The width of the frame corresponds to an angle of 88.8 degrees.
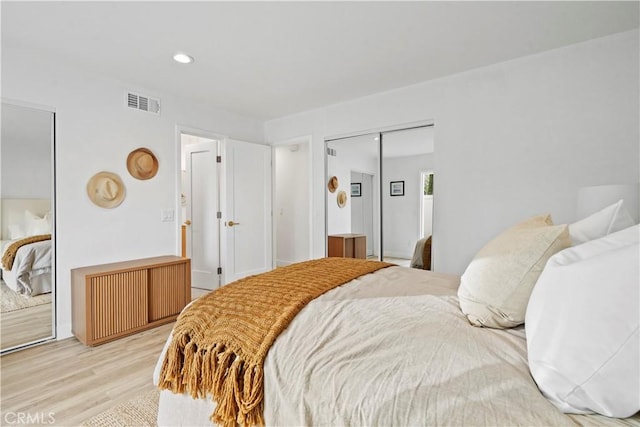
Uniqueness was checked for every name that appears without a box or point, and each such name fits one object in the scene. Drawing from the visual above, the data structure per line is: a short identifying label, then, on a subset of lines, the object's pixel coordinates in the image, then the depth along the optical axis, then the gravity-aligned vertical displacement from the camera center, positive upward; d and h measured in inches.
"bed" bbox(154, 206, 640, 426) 31.0 -18.1
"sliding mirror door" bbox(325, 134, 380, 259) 154.7 +6.3
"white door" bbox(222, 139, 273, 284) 171.0 +0.3
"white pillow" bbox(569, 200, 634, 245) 48.7 -2.3
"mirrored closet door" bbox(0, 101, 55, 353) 103.0 -5.5
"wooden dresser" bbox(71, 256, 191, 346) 108.1 -31.4
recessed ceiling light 108.7 +51.4
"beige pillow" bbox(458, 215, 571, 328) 42.4 -9.2
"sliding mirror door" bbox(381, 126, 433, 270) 138.6 +6.2
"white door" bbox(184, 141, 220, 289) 176.2 -2.0
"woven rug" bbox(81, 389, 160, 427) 69.2 -45.2
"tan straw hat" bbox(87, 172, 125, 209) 122.4 +7.7
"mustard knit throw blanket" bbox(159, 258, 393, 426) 43.4 -19.6
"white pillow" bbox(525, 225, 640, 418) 27.7 -11.5
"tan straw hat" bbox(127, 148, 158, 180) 133.6 +19.2
